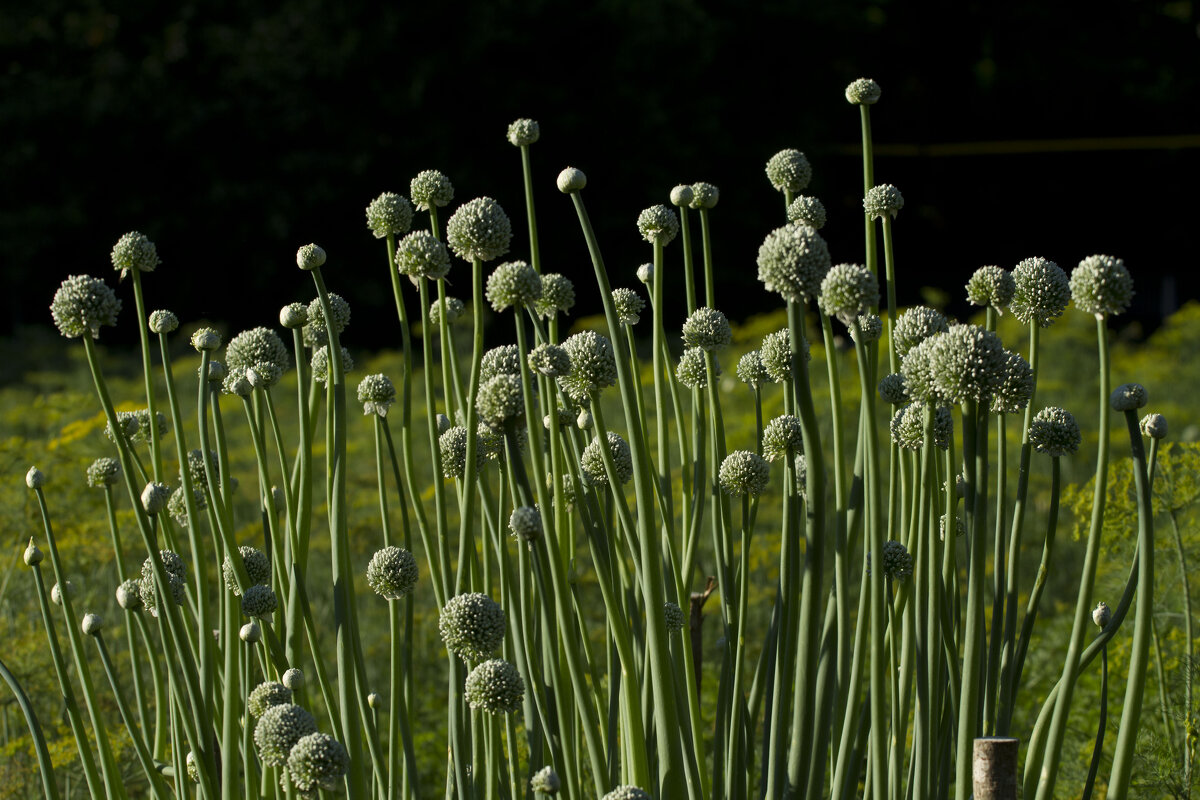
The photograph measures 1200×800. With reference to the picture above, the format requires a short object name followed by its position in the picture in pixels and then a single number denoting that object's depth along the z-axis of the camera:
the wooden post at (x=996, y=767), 3.87
